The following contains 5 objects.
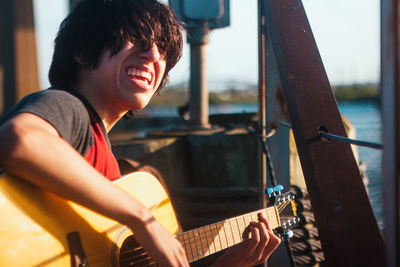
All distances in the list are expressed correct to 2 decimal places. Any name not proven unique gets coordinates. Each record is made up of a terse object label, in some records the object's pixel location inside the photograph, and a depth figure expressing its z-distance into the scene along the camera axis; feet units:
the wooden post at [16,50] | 22.11
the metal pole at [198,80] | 13.26
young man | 5.94
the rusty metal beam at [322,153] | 6.70
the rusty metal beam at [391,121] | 5.60
